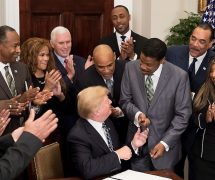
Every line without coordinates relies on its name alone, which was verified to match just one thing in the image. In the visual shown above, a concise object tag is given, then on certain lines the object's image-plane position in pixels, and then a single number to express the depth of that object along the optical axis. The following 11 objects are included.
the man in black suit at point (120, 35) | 4.68
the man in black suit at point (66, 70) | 3.86
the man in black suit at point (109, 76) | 3.51
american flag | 4.90
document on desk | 2.62
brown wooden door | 5.41
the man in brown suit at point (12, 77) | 3.28
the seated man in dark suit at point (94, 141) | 2.80
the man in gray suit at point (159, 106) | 3.28
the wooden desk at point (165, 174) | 2.72
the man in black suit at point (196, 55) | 3.69
